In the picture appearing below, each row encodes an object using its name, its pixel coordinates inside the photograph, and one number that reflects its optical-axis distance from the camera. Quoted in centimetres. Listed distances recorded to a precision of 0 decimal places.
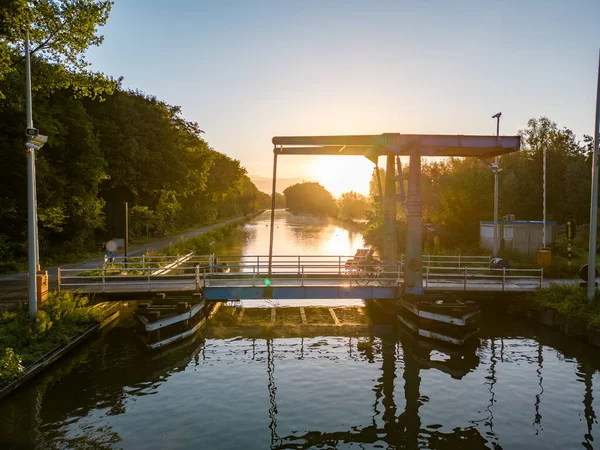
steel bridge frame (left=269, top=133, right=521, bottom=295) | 2245
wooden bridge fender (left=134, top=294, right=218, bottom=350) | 1941
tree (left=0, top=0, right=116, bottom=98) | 1994
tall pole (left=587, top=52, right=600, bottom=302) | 2002
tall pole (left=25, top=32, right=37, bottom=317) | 1736
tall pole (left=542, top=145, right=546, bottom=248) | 3491
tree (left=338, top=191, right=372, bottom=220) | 17525
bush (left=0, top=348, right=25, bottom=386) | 1400
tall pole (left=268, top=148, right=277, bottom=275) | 2137
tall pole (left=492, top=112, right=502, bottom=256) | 3434
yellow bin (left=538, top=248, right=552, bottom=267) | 2992
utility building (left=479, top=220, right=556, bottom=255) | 3862
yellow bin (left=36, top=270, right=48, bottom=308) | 1894
